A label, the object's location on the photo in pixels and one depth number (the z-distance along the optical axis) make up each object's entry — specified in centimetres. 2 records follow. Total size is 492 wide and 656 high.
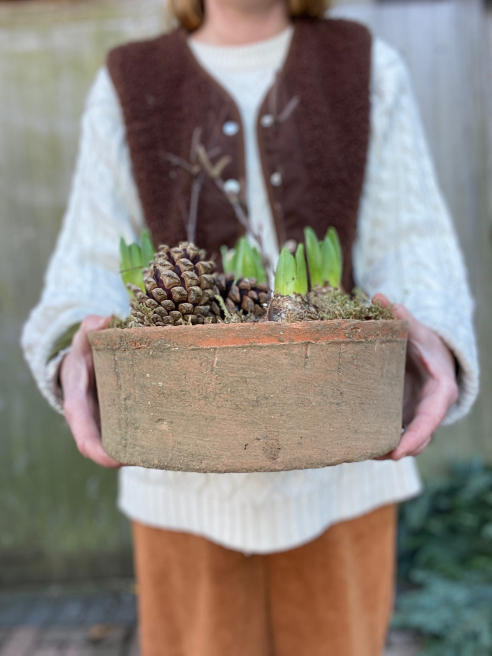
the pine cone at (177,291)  66
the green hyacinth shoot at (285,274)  68
